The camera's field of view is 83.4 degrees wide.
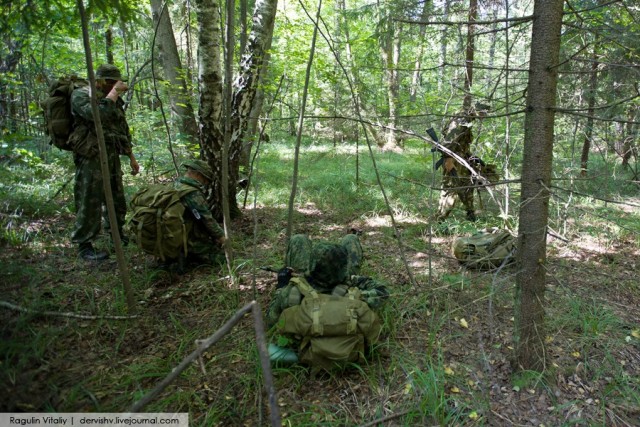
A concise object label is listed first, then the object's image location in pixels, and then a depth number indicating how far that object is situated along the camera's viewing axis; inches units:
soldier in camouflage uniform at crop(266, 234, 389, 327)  116.9
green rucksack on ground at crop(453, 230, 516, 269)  180.1
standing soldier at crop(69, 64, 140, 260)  154.3
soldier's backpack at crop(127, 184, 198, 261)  139.3
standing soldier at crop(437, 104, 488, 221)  230.1
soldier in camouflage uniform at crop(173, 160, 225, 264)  148.5
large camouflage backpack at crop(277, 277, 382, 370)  101.6
